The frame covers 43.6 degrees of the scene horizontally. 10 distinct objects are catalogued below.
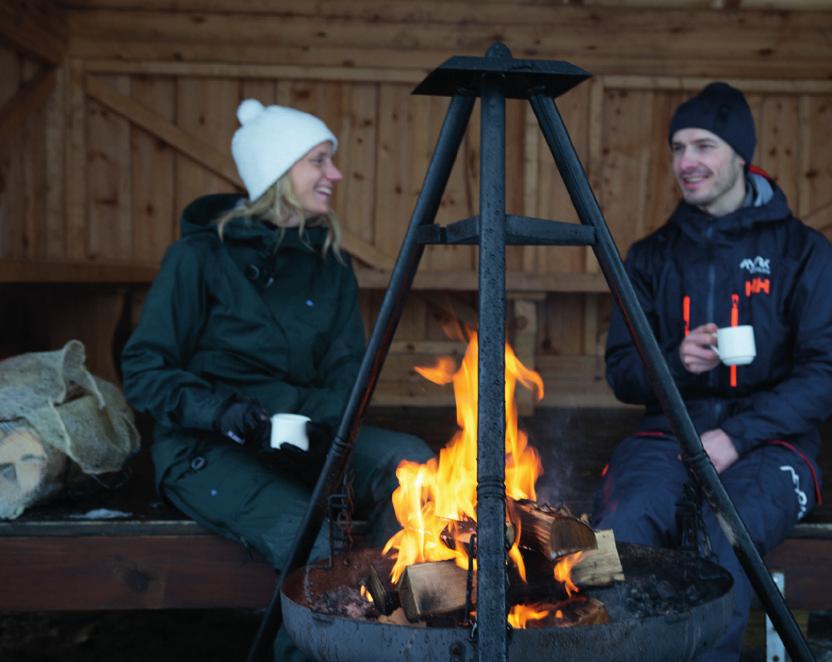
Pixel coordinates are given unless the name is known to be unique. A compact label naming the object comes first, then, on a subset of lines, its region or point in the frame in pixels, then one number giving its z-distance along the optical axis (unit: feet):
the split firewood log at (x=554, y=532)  6.86
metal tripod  6.54
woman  9.47
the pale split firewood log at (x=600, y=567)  7.27
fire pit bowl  6.24
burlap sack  10.10
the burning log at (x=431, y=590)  6.75
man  9.52
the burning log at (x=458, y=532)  7.15
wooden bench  10.05
